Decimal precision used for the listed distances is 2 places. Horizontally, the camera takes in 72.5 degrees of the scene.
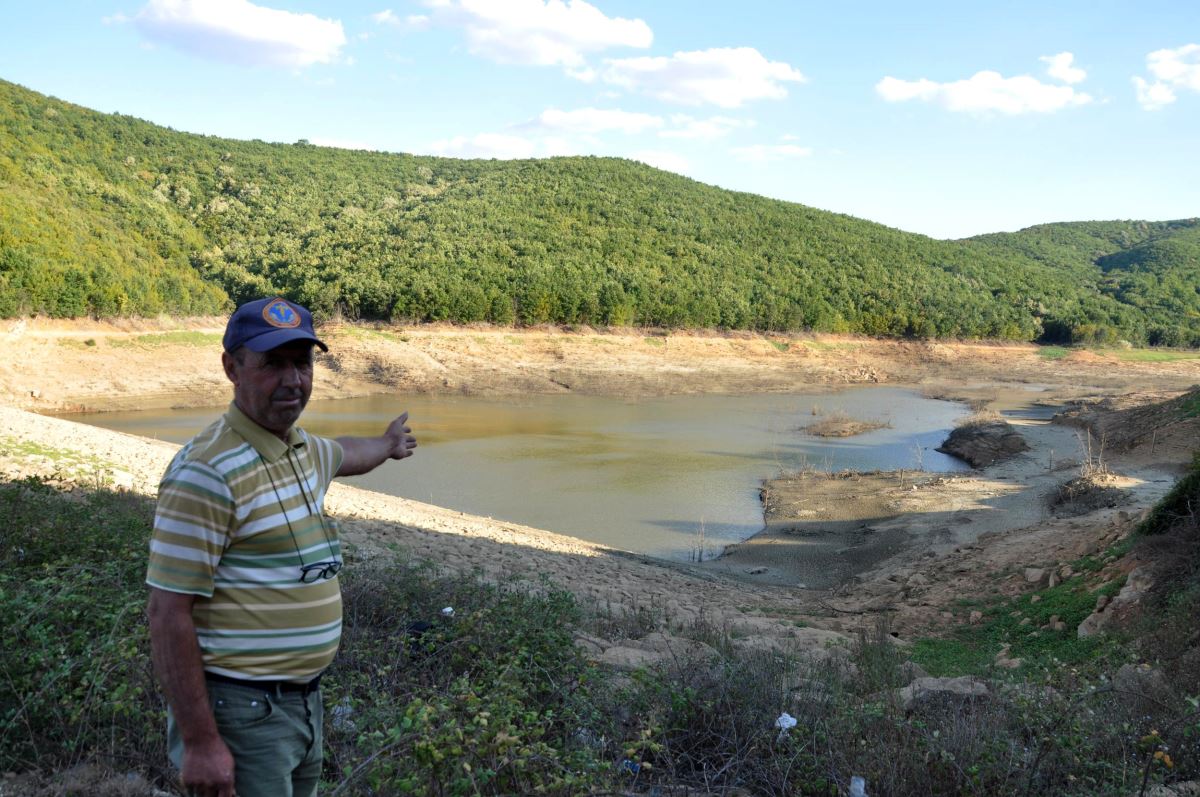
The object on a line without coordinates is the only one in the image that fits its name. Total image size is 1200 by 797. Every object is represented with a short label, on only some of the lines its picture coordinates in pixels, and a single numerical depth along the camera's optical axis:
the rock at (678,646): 5.30
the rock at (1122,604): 7.13
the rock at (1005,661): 6.89
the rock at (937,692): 4.45
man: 1.87
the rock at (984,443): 21.31
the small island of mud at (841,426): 26.98
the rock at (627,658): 5.23
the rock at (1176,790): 3.22
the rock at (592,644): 5.64
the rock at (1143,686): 4.36
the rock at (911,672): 5.65
